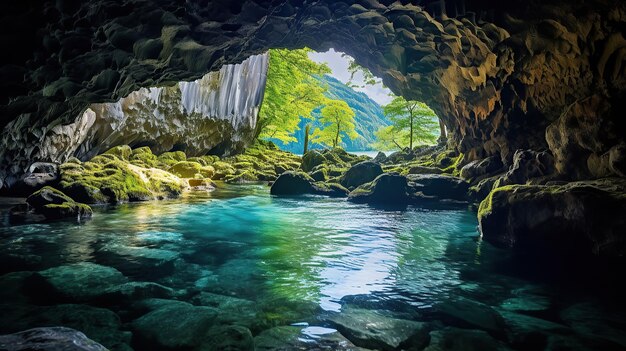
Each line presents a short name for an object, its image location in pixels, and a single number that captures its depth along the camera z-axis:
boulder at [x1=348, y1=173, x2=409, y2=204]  16.28
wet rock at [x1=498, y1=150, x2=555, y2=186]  11.18
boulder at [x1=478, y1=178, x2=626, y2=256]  6.56
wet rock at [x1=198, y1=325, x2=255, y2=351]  3.84
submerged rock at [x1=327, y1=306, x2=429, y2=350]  4.01
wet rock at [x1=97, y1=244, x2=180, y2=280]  6.25
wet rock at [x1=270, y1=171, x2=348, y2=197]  18.86
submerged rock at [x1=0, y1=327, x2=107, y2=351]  2.61
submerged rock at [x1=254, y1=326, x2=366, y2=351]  3.86
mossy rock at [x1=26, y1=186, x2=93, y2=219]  10.22
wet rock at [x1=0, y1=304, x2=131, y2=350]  3.99
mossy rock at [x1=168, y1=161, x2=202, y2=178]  22.45
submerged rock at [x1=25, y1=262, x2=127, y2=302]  5.10
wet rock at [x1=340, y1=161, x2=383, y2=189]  19.56
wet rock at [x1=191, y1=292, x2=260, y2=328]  4.50
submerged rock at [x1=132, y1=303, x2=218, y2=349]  3.93
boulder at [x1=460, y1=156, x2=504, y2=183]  15.84
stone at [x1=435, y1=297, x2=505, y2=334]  4.52
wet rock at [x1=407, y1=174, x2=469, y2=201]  16.58
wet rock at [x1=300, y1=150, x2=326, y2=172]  26.31
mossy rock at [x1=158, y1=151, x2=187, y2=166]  24.28
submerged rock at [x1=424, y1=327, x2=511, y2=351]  3.94
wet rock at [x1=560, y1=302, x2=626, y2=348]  4.32
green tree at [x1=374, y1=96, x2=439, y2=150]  38.03
